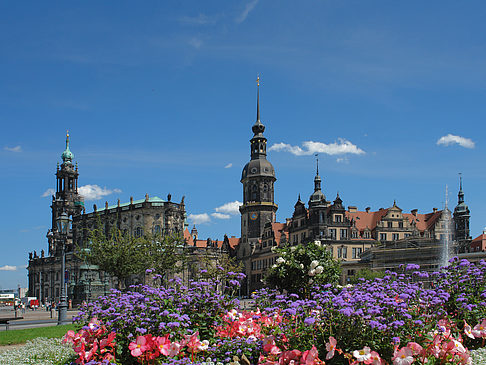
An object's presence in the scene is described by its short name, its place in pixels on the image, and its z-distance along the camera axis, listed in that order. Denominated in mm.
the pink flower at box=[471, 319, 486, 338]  11922
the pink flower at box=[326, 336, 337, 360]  9686
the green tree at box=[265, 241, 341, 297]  22656
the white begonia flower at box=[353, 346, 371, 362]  9500
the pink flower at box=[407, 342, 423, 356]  9742
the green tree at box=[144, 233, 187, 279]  52612
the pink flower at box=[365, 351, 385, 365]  9518
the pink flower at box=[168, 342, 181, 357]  10633
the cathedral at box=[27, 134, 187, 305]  107875
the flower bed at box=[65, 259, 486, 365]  10078
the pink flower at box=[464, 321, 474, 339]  11727
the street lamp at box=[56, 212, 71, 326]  29016
